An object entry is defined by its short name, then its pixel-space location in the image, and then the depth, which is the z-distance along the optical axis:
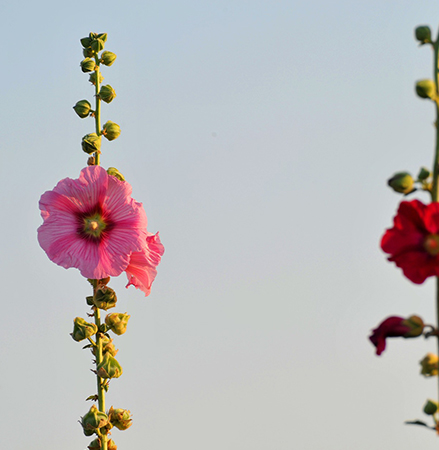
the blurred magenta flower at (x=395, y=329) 4.23
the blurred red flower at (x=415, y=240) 4.05
